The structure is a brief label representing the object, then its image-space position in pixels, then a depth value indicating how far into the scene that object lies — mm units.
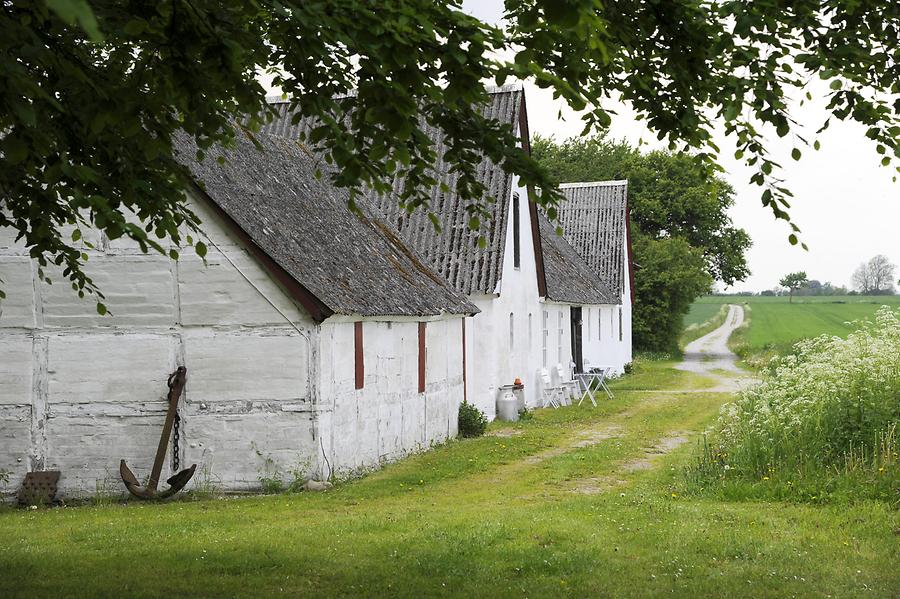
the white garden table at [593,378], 31109
